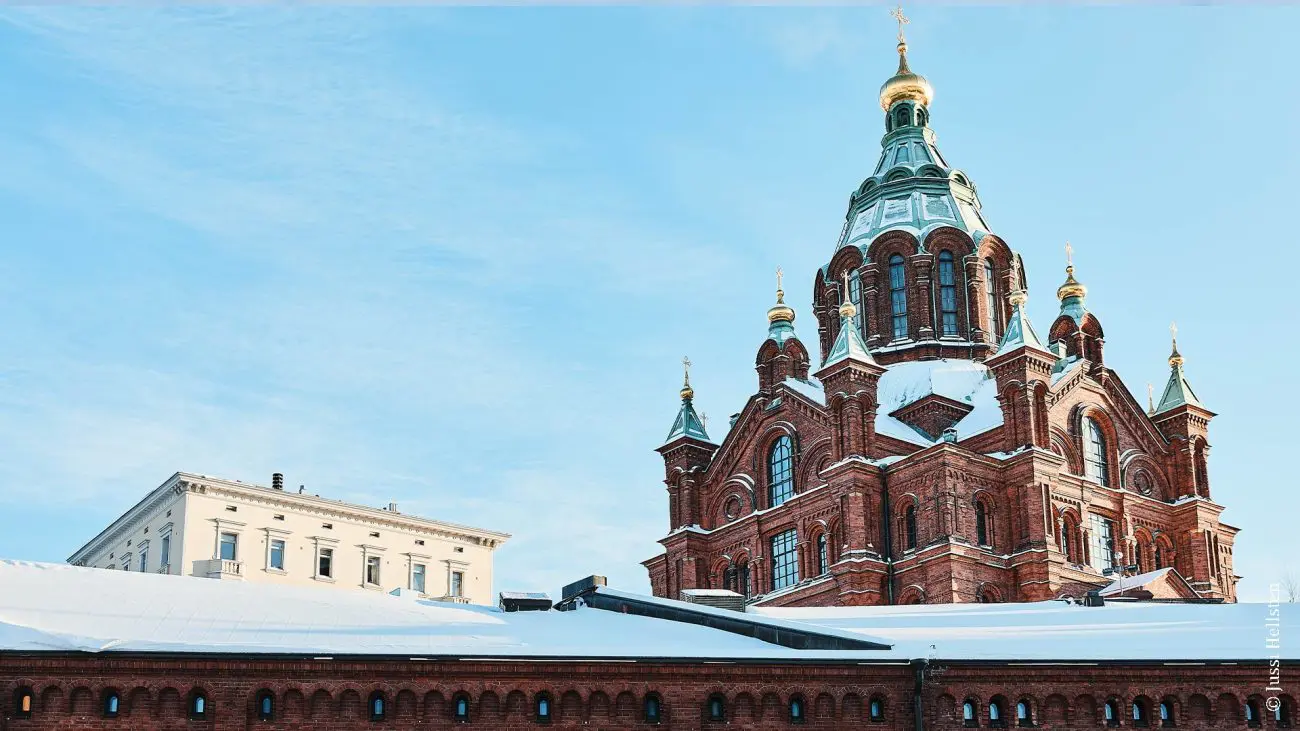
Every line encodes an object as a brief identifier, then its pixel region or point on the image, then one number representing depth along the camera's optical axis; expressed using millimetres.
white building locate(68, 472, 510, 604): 79688
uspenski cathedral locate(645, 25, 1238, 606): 67250
